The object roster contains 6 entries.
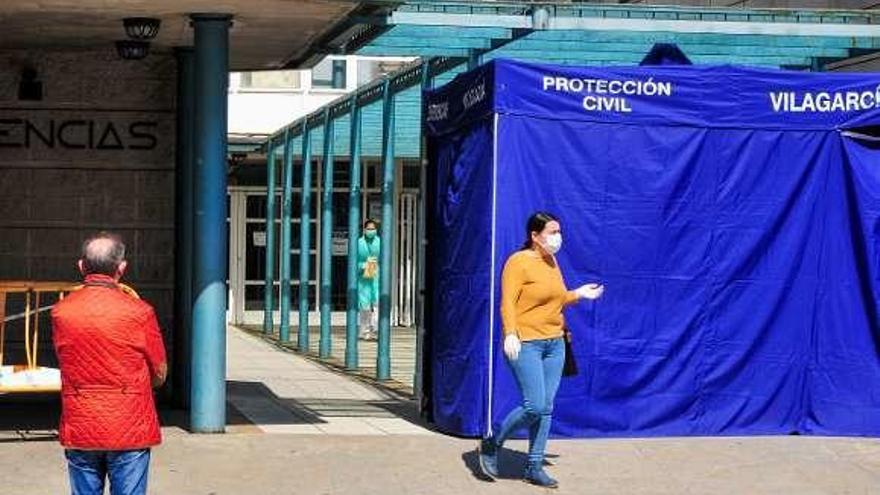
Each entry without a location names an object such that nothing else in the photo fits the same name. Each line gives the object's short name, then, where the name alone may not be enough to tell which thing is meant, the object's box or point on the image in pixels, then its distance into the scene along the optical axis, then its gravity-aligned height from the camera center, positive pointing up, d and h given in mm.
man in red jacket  6602 -654
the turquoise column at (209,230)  11617 -54
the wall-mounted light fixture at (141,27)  11625 +1463
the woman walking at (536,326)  9641 -624
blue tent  11500 -121
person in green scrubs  22859 -833
